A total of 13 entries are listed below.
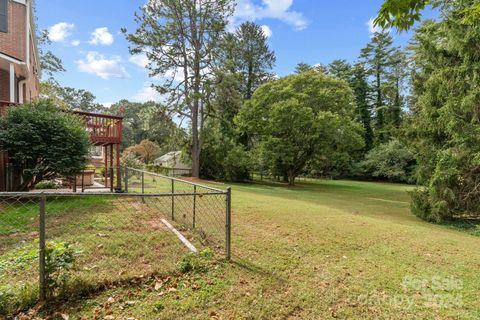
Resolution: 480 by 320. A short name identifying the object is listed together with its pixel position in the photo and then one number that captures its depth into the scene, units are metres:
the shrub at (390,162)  29.20
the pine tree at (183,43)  18.05
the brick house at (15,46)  9.09
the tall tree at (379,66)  35.12
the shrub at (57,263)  2.72
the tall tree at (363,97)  36.16
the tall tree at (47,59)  24.03
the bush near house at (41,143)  6.75
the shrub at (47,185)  9.10
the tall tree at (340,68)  37.25
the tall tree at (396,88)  33.81
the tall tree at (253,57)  31.38
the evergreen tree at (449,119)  8.42
